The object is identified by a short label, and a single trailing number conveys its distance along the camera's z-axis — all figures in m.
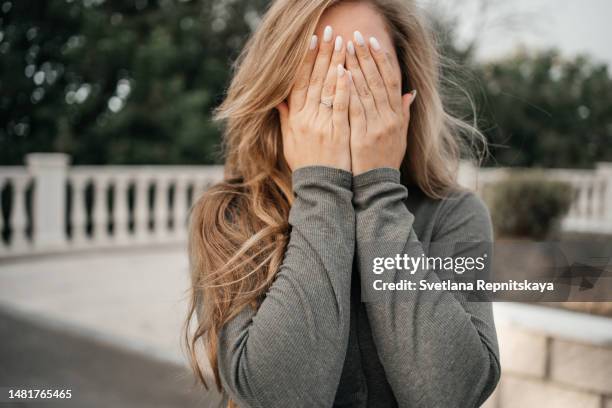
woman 1.12
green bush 5.96
